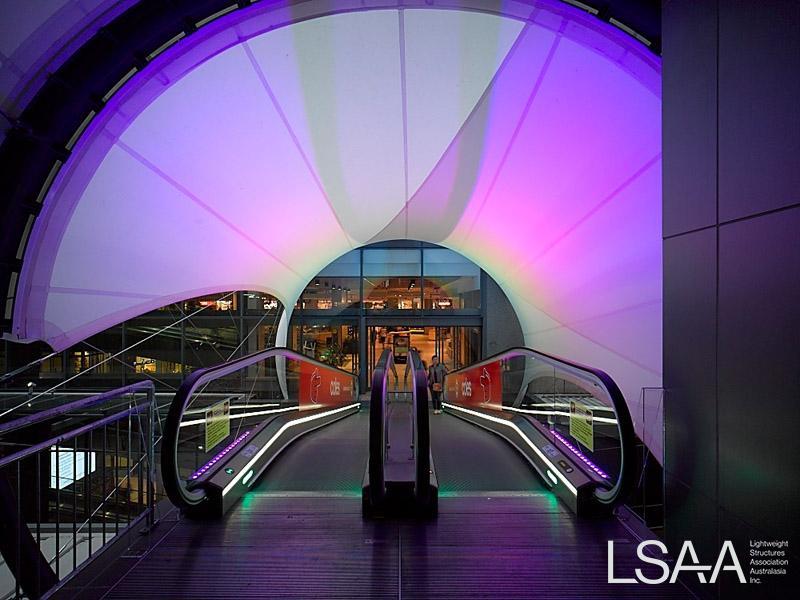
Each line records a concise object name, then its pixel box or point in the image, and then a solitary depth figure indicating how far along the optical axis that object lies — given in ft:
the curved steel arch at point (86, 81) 13.38
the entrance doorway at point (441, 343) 50.65
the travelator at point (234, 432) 9.61
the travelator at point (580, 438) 9.67
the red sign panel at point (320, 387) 22.77
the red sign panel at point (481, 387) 22.63
